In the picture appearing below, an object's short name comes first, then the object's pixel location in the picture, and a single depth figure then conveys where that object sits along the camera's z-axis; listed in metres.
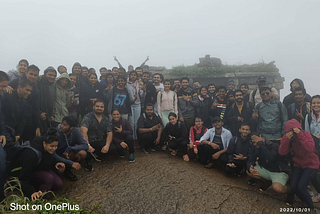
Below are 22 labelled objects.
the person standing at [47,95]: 4.30
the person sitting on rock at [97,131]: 4.16
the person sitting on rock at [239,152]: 4.18
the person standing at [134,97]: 5.39
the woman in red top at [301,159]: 3.31
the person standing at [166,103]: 5.46
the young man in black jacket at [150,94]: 5.73
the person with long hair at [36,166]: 2.69
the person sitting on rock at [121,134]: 4.40
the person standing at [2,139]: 2.64
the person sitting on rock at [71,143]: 3.54
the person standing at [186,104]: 5.67
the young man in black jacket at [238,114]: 5.07
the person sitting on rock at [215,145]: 4.51
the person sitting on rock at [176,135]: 5.00
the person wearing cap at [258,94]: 5.15
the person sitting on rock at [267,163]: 3.69
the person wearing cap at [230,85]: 6.23
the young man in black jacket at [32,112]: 3.78
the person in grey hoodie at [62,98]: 4.47
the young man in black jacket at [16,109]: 3.31
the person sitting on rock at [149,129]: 4.95
